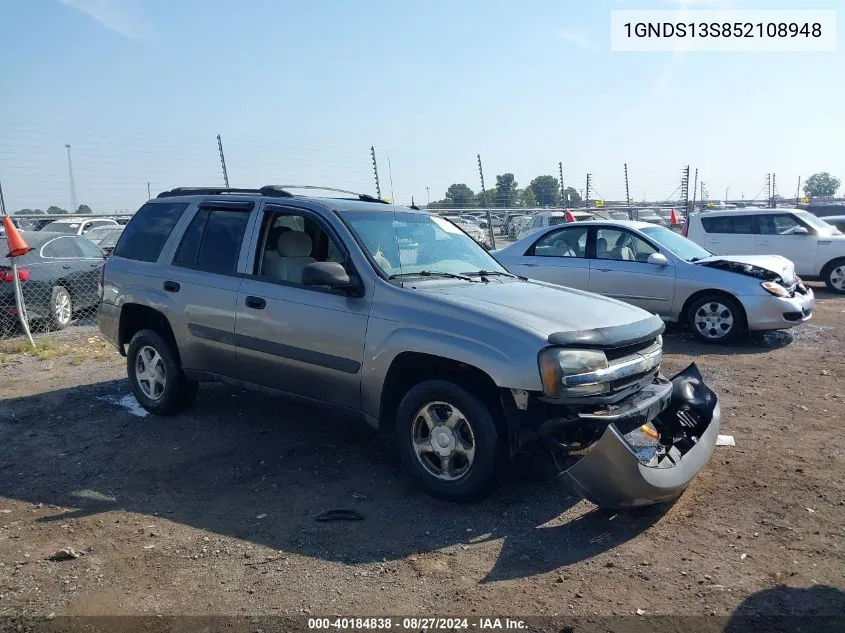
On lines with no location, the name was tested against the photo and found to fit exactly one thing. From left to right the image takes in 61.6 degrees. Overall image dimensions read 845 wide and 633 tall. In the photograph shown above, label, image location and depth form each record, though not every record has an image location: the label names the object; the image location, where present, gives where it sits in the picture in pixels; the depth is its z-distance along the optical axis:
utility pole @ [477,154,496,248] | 15.37
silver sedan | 8.88
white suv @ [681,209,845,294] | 14.20
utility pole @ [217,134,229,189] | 14.09
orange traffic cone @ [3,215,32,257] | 8.73
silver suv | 3.98
